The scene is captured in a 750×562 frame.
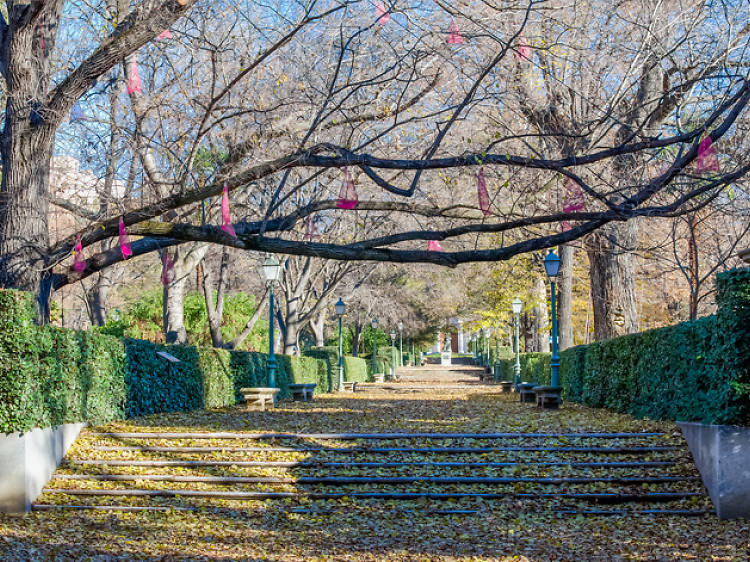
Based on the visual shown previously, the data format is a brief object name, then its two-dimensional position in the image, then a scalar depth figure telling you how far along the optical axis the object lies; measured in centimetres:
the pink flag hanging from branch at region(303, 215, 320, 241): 1443
